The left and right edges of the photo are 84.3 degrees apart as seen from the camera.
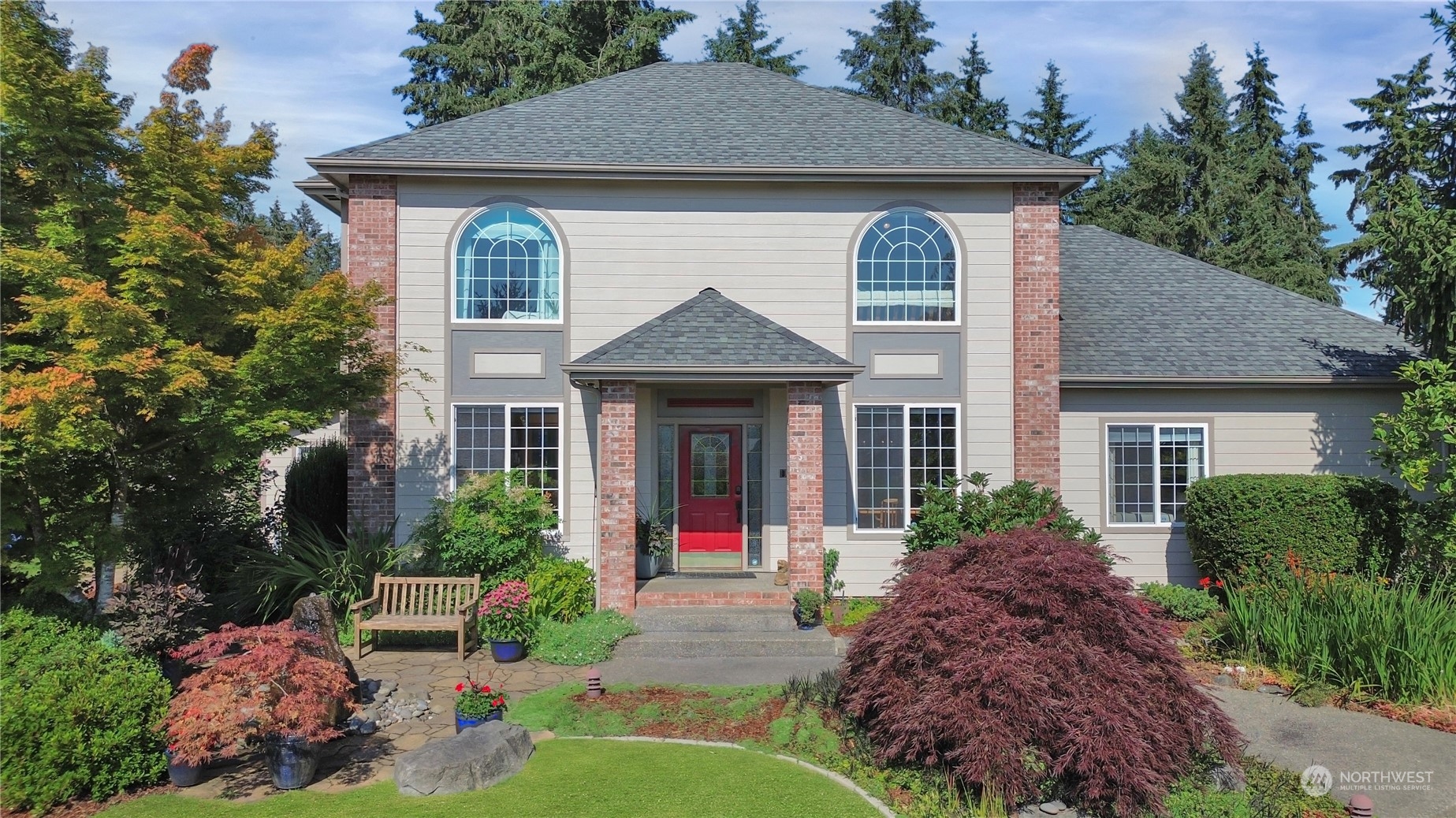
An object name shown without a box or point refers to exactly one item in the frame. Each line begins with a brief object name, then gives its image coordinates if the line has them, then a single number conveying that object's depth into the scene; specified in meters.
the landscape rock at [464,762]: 6.14
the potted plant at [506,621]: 9.60
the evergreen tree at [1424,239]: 10.72
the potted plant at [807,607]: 10.27
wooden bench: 9.70
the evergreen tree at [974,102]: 30.80
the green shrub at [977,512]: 10.25
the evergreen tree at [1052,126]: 31.52
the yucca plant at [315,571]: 10.47
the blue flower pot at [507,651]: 9.57
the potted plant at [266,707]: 5.95
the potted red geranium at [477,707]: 7.16
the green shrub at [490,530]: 10.54
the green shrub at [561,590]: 10.46
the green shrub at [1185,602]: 10.98
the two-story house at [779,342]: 12.02
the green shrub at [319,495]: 12.95
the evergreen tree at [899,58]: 31.14
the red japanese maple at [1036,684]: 5.75
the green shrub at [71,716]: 5.77
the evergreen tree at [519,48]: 26.69
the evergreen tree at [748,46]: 31.28
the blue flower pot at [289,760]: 6.20
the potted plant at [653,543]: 11.99
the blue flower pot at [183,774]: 6.24
